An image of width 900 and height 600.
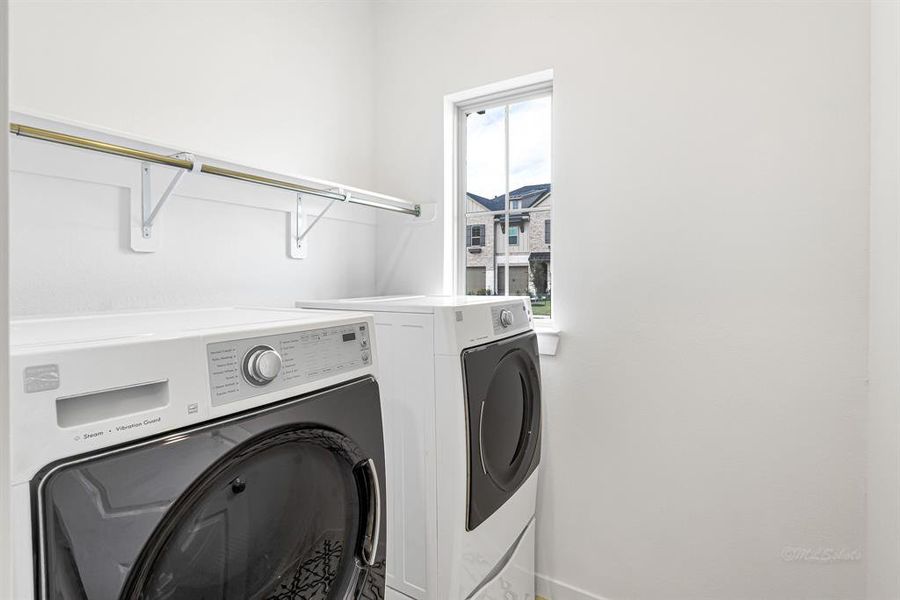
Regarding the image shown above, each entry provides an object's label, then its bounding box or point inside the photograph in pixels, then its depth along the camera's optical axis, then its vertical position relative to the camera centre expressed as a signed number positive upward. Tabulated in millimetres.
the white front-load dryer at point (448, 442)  1289 -404
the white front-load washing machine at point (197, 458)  565 -230
